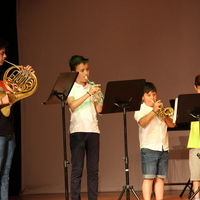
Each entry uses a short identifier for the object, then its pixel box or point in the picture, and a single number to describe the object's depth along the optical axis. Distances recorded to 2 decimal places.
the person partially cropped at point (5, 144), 6.86
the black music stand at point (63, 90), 7.42
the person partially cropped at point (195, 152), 8.61
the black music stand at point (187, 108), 7.93
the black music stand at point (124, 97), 7.58
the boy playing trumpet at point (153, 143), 8.36
